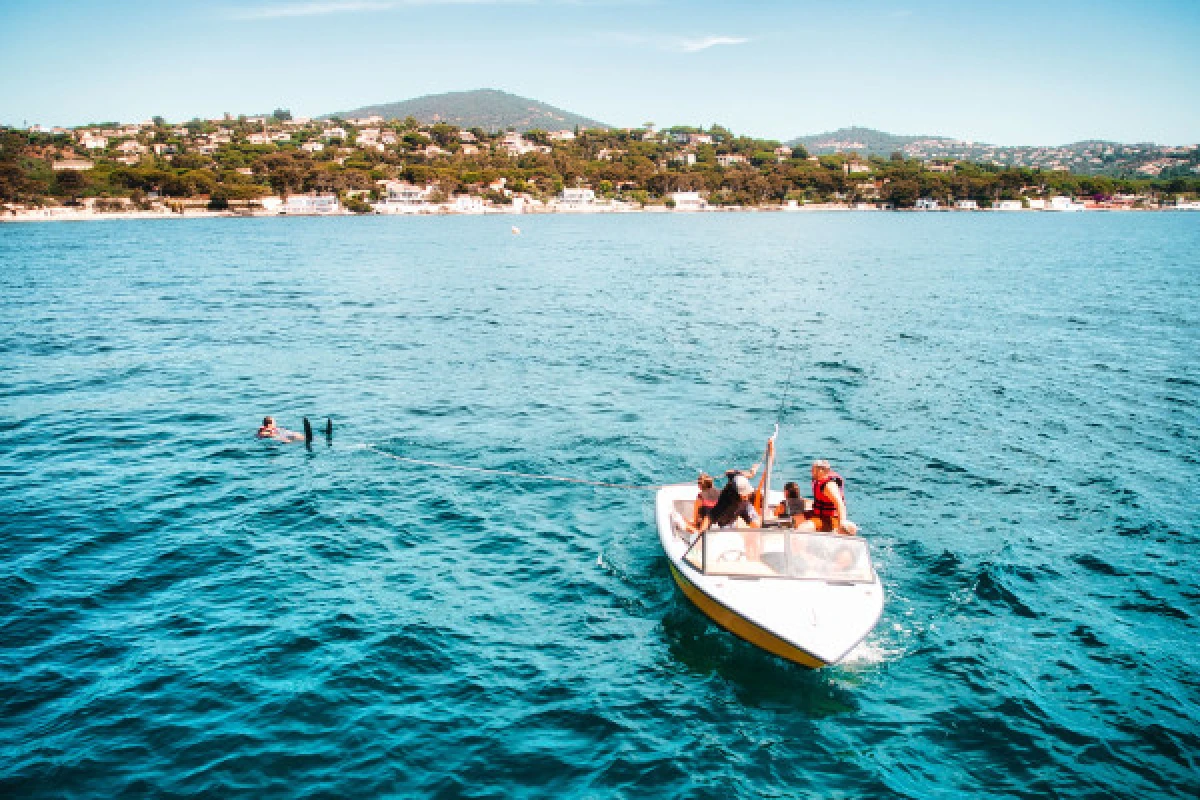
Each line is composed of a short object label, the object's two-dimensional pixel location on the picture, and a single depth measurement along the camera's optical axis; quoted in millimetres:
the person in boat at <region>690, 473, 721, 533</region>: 15609
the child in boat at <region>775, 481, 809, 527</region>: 15051
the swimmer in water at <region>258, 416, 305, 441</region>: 25484
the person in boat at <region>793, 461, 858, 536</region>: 14609
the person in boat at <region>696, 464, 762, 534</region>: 14523
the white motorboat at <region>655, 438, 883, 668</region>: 12336
